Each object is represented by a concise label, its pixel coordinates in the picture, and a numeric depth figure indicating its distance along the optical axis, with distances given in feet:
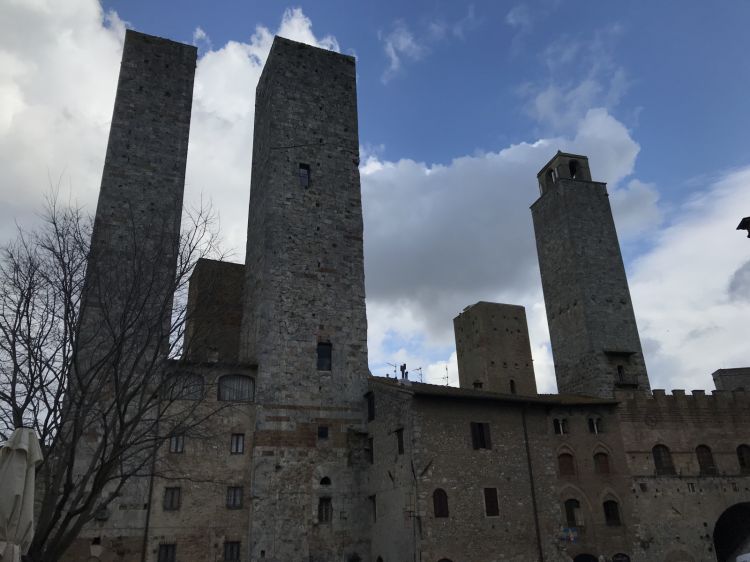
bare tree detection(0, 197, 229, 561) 38.11
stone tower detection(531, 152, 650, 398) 98.17
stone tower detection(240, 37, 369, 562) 74.69
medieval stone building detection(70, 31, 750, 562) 70.13
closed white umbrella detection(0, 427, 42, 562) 25.84
